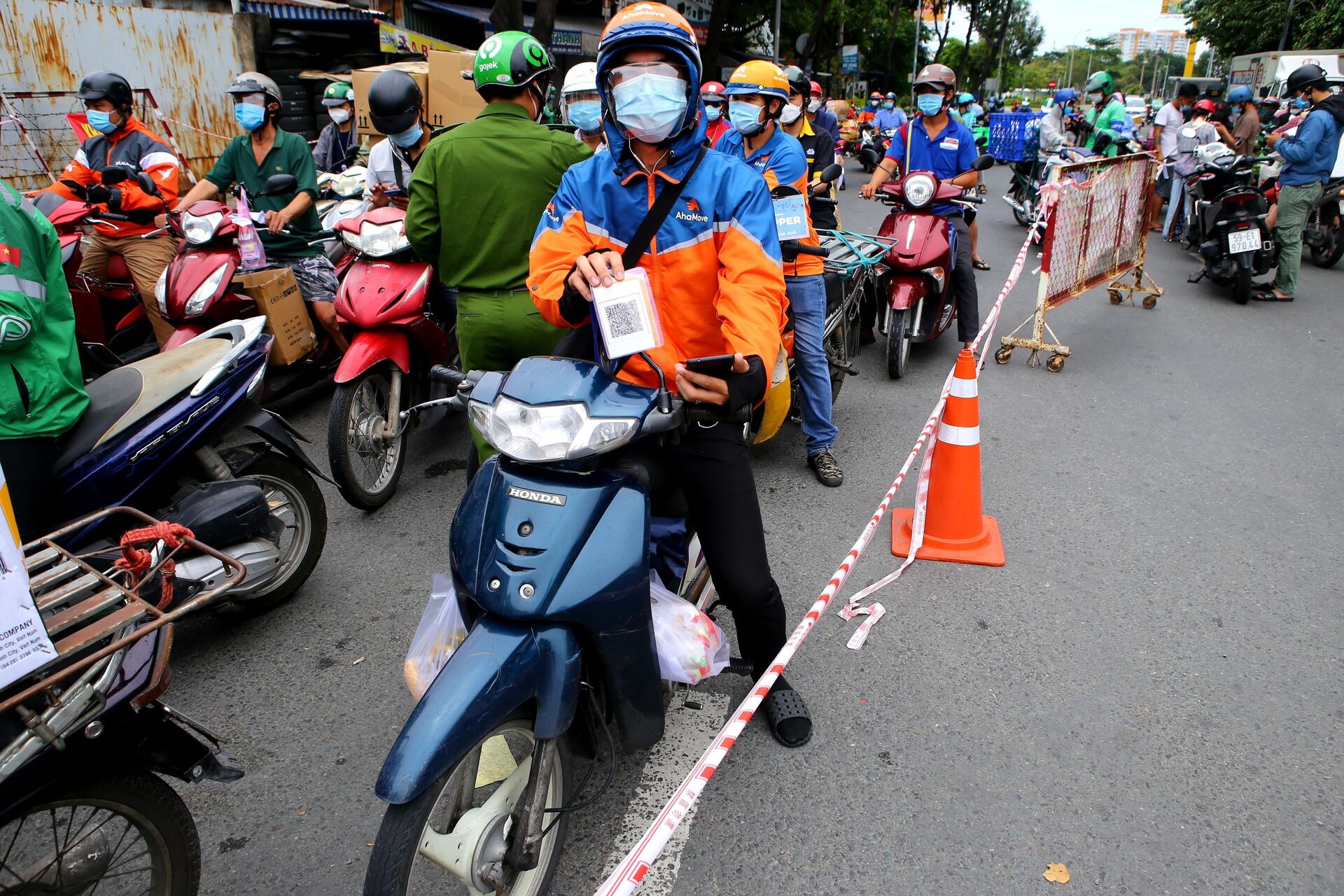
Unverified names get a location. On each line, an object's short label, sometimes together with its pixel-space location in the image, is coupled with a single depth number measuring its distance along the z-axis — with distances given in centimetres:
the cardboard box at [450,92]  794
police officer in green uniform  339
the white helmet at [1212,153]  830
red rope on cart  194
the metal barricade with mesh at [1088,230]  603
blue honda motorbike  174
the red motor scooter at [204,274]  445
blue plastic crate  1353
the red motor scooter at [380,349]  407
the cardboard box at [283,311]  456
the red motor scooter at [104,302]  517
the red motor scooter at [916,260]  606
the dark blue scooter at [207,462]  274
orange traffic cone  368
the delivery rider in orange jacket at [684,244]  223
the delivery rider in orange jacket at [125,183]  506
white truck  2216
